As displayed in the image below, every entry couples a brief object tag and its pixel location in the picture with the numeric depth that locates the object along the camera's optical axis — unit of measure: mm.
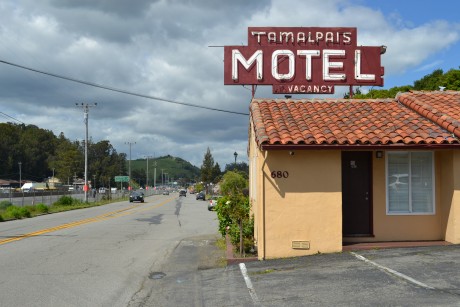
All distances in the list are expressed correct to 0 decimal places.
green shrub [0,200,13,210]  33281
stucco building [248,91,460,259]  10773
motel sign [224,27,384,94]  17156
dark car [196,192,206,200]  72812
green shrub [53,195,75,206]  42941
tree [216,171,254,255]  11724
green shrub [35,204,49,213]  33488
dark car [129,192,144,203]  61156
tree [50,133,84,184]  124000
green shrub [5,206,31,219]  28281
